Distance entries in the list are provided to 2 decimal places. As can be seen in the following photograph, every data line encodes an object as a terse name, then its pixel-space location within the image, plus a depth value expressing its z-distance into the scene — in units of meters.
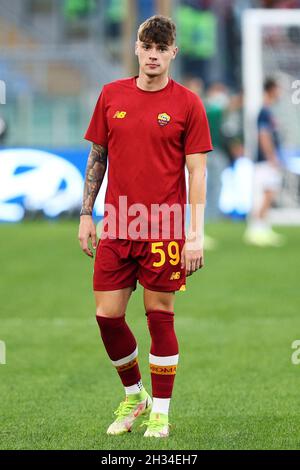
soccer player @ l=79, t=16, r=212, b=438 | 6.43
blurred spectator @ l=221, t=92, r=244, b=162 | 23.06
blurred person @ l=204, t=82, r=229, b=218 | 22.47
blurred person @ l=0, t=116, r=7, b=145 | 23.11
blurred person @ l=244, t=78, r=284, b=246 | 18.53
